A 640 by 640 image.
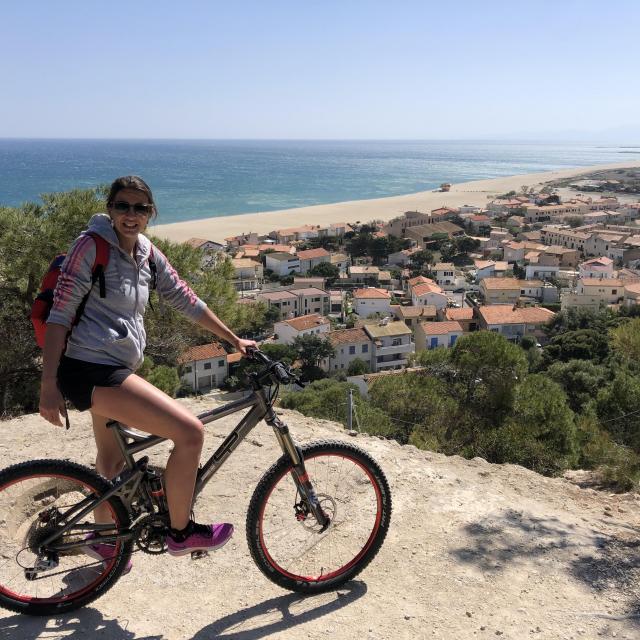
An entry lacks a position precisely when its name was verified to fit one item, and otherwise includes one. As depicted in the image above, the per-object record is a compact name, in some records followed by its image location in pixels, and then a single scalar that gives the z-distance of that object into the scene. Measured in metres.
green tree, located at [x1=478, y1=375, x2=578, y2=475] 8.29
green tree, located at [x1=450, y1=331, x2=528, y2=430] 11.95
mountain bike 2.71
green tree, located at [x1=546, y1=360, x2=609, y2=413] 18.70
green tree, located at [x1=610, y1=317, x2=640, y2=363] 9.44
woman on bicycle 2.39
